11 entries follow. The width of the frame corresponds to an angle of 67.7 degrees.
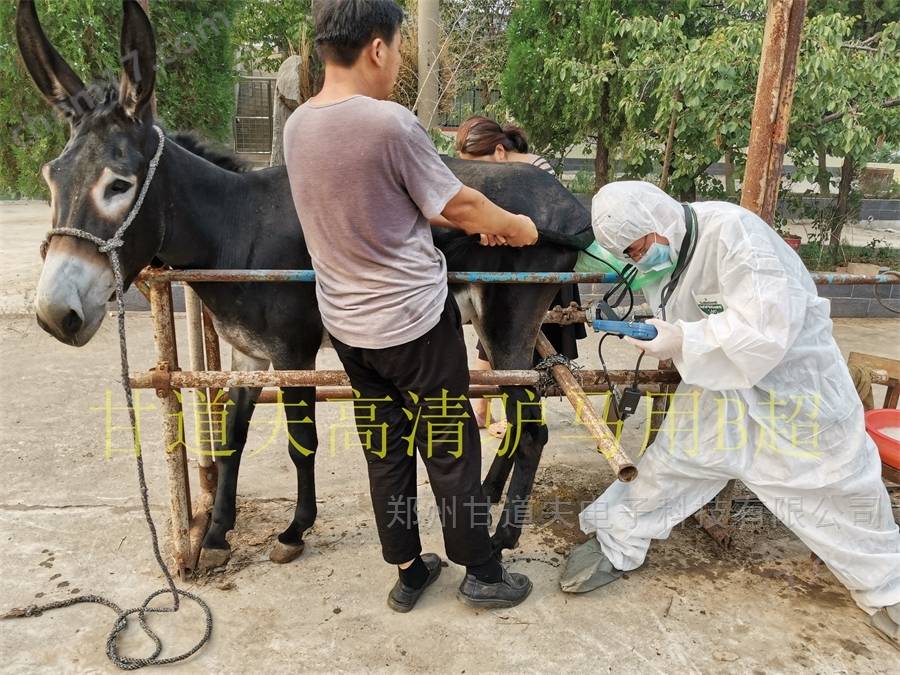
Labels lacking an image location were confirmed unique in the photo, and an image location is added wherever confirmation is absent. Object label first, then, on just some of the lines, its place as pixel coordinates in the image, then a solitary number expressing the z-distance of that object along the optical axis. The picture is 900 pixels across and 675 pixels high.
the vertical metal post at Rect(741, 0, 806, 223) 2.60
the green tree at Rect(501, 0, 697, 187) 6.41
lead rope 2.01
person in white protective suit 2.14
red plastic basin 2.62
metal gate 10.48
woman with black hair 3.38
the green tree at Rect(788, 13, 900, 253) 5.06
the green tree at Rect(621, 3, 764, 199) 5.33
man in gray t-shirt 1.81
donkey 1.97
